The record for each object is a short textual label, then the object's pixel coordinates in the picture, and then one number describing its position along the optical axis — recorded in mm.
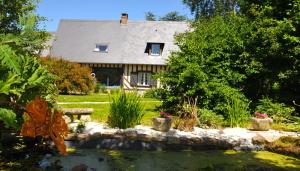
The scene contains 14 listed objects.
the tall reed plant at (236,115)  10938
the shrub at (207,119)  10594
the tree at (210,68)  12406
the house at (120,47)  30969
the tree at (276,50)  13367
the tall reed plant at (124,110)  9305
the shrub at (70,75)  22266
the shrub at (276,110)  12070
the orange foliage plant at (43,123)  2320
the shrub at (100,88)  28750
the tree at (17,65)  3266
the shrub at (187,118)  9706
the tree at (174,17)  63750
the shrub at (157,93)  13312
